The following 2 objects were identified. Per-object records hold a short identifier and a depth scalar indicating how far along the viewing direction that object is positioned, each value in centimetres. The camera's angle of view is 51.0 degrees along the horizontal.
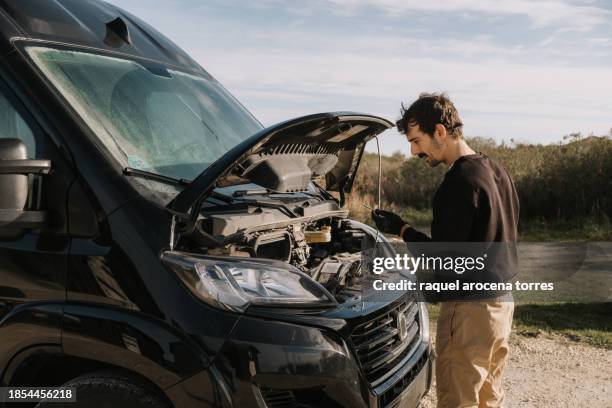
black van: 240
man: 310
